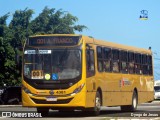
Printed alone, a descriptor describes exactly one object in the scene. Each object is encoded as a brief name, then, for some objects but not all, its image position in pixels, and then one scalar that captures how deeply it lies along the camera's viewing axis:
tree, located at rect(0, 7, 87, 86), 51.59
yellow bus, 20.94
